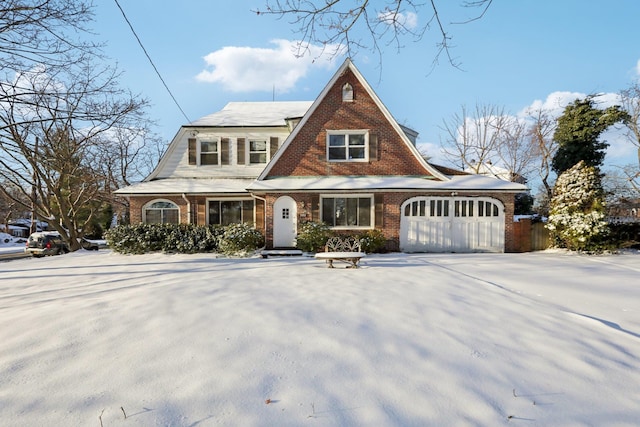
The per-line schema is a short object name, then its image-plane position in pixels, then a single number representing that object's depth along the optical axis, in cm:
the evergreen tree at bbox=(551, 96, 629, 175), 1728
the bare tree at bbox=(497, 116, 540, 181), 2786
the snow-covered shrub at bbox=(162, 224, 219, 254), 1360
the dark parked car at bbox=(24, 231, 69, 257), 1902
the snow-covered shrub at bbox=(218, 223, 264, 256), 1271
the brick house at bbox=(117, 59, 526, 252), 1367
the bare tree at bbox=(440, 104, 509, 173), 2783
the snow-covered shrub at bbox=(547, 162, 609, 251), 1259
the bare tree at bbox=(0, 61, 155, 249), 823
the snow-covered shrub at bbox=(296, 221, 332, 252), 1302
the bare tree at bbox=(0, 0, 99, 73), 704
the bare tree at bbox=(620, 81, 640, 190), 2094
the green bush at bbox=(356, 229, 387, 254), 1318
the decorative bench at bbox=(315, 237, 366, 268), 895
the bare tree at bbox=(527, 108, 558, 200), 2462
